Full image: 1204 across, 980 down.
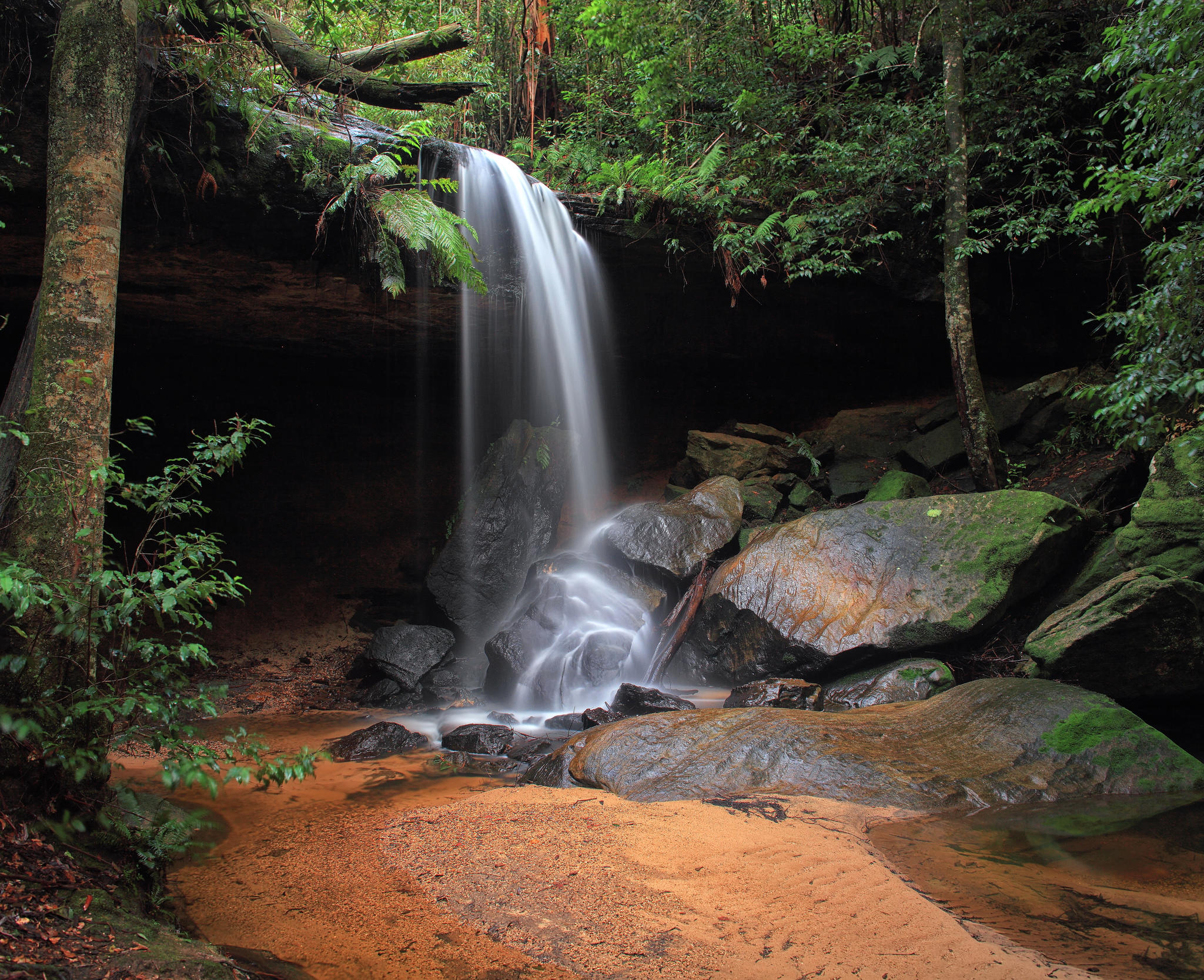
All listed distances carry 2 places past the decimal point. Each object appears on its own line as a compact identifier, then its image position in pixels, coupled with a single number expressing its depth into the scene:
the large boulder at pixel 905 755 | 4.36
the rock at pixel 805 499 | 10.09
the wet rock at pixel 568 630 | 7.82
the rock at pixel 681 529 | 8.67
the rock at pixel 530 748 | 5.77
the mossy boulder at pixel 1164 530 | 6.23
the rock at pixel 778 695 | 6.13
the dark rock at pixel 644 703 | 6.51
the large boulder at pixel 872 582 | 6.60
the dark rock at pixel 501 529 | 9.40
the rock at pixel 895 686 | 6.12
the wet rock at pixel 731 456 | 10.94
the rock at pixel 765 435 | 12.02
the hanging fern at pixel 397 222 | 6.76
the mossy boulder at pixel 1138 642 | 5.30
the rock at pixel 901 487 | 9.27
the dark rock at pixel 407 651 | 8.21
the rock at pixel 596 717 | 6.45
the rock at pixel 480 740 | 6.05
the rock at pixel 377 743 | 5.85
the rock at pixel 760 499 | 9.66
